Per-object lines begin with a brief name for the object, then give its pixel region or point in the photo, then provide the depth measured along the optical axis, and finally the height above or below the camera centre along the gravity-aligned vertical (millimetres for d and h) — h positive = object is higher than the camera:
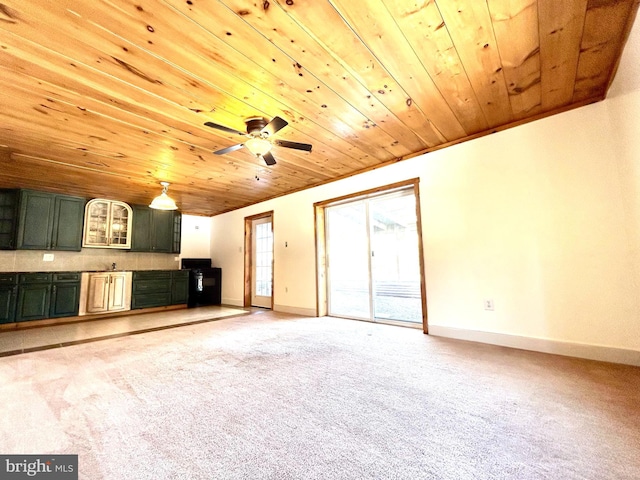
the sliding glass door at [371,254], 4113 +208
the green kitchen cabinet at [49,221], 4512 +914
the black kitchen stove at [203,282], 6348 -325
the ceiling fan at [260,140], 2588 +1277
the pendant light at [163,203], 4017 +1034
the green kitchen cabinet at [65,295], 4539 -407
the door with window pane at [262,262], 5852 +148
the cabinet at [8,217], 4473 +950
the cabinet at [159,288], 5457 -402
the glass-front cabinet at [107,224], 5211 +968
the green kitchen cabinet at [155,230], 5797 +925
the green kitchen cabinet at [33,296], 4254 -396
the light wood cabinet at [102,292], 4875 -407
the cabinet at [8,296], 4113 -366
